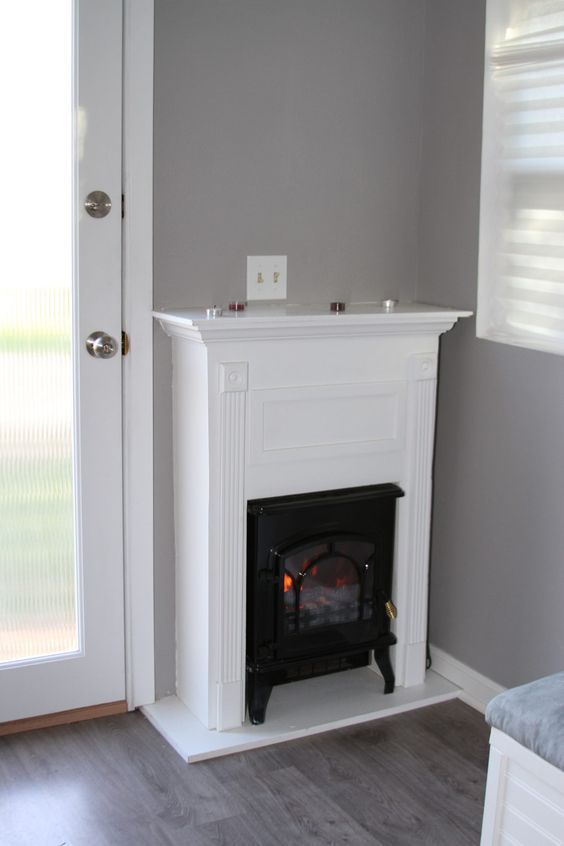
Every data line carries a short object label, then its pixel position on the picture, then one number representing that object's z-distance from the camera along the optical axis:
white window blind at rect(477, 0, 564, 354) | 2.32
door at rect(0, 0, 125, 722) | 2.30
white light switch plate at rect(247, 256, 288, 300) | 2.59
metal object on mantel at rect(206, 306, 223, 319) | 2.35
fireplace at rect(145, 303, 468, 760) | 2.40
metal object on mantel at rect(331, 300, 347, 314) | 2.55
